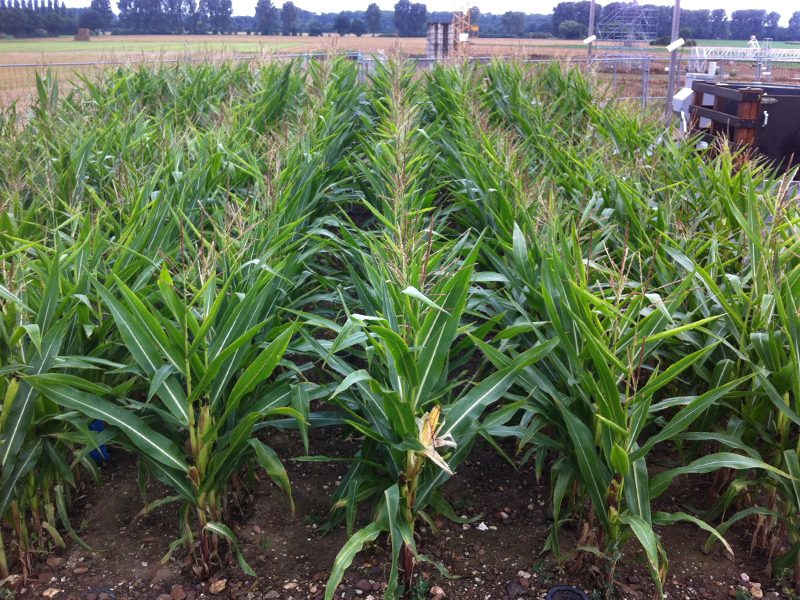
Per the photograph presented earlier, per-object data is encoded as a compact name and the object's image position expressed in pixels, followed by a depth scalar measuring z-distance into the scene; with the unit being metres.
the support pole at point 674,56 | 6.76
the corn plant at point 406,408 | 1.39
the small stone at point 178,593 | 1.55
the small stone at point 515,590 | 1.54
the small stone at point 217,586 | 1.57
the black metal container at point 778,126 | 3.98
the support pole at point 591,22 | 8.57
